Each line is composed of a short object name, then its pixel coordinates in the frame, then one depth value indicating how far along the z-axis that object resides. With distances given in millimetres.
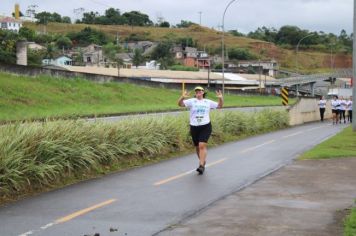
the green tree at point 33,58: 87125
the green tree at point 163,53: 151250
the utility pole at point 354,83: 24662
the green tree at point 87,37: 176750
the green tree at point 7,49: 77288
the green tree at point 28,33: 144875
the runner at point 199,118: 12727
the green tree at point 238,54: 176750
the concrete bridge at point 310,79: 115812
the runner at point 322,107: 39184
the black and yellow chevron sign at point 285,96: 39094
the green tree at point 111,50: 142562
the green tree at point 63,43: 158750
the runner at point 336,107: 34578
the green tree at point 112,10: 198225
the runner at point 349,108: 35719
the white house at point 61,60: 113438
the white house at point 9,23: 180750
